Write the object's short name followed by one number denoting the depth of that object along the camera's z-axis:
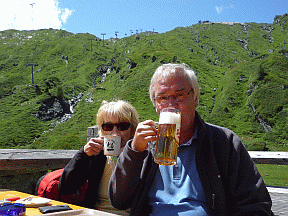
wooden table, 1.84
